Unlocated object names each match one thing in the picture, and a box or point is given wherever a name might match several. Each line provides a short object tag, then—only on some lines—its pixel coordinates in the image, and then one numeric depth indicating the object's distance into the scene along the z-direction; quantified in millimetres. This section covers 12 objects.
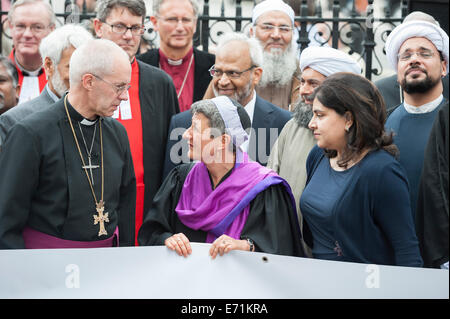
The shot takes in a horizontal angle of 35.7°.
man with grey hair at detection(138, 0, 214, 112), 6301
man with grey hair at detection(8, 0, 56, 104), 6402
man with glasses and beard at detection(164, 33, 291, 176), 5484
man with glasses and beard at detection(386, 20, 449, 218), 4887
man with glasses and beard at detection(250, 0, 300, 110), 6383
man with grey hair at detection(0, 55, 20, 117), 5469
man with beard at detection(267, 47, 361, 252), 4949
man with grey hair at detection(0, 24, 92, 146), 5055
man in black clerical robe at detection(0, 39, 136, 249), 4211
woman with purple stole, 4254
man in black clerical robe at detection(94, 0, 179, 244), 5566
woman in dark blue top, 3984
